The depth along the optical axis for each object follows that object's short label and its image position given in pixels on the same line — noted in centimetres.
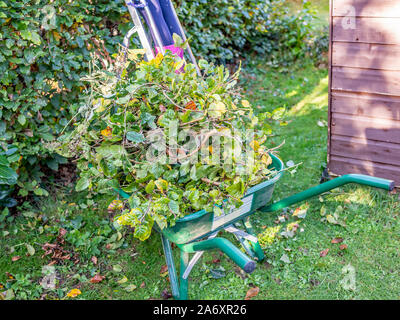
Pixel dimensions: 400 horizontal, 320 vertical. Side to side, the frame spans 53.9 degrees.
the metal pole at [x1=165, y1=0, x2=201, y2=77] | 287
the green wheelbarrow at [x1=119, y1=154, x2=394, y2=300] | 179
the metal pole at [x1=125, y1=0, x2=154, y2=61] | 264
